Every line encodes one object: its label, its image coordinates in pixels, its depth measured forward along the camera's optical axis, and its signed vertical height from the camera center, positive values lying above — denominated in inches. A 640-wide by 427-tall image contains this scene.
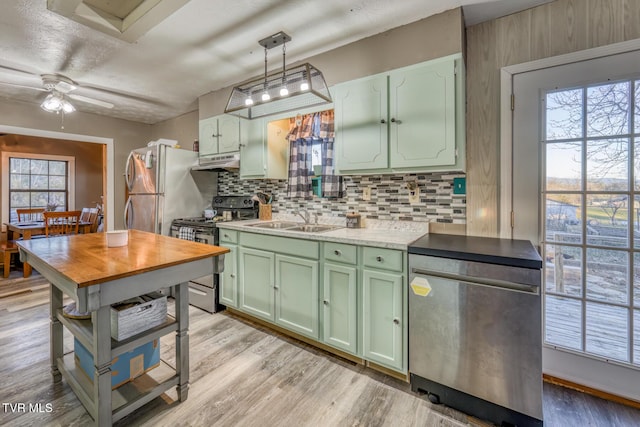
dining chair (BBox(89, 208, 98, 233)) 198.2 -6.1
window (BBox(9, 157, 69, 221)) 209.5 +21.0
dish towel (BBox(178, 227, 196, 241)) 117.3 -9.0
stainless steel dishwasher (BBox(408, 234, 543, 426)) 56.1 -24.4
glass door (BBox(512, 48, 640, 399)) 64.4 +1.0
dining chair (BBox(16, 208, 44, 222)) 202.6 -2.0
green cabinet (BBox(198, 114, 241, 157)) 123.0 +34.1
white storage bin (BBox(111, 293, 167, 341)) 56.1 -21.0
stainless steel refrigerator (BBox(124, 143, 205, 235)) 126.6 +10.6
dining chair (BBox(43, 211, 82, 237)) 168.7 -7.4
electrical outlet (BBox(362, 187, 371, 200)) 99.2 +6.2
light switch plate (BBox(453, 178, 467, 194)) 81.6 +7.3
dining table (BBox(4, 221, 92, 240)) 163.3 -10.4
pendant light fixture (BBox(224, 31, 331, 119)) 71.4 +33.8
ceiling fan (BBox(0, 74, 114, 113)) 111.7 +50.0
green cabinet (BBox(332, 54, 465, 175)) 73.5 +25.3
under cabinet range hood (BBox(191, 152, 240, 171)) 122.0 +21.6
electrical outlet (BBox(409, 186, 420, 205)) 89.2 +4.7
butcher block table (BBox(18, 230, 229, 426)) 49.2 -13.8
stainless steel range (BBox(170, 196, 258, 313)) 113.3 -7.3
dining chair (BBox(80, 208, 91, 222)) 210.6 -2.8
